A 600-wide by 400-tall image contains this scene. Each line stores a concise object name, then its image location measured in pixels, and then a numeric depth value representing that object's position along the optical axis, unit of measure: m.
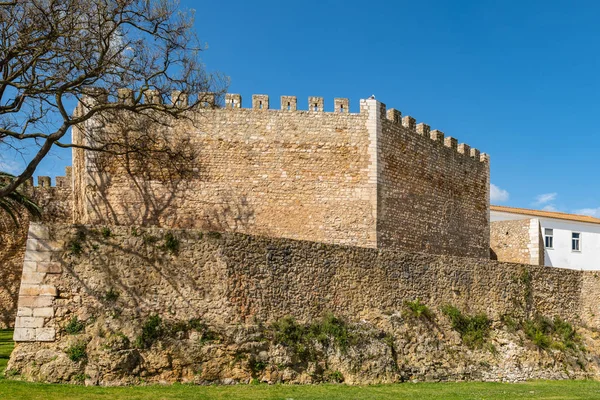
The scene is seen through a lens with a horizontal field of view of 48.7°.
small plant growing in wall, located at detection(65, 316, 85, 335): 13.48
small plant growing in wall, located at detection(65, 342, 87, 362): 13.27
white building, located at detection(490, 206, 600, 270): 38.62
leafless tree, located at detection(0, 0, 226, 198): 14.67
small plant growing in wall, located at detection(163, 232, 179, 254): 14.72
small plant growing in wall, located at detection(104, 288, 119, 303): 13.91
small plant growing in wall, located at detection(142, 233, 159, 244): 14.55
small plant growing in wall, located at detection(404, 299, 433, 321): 18.19
